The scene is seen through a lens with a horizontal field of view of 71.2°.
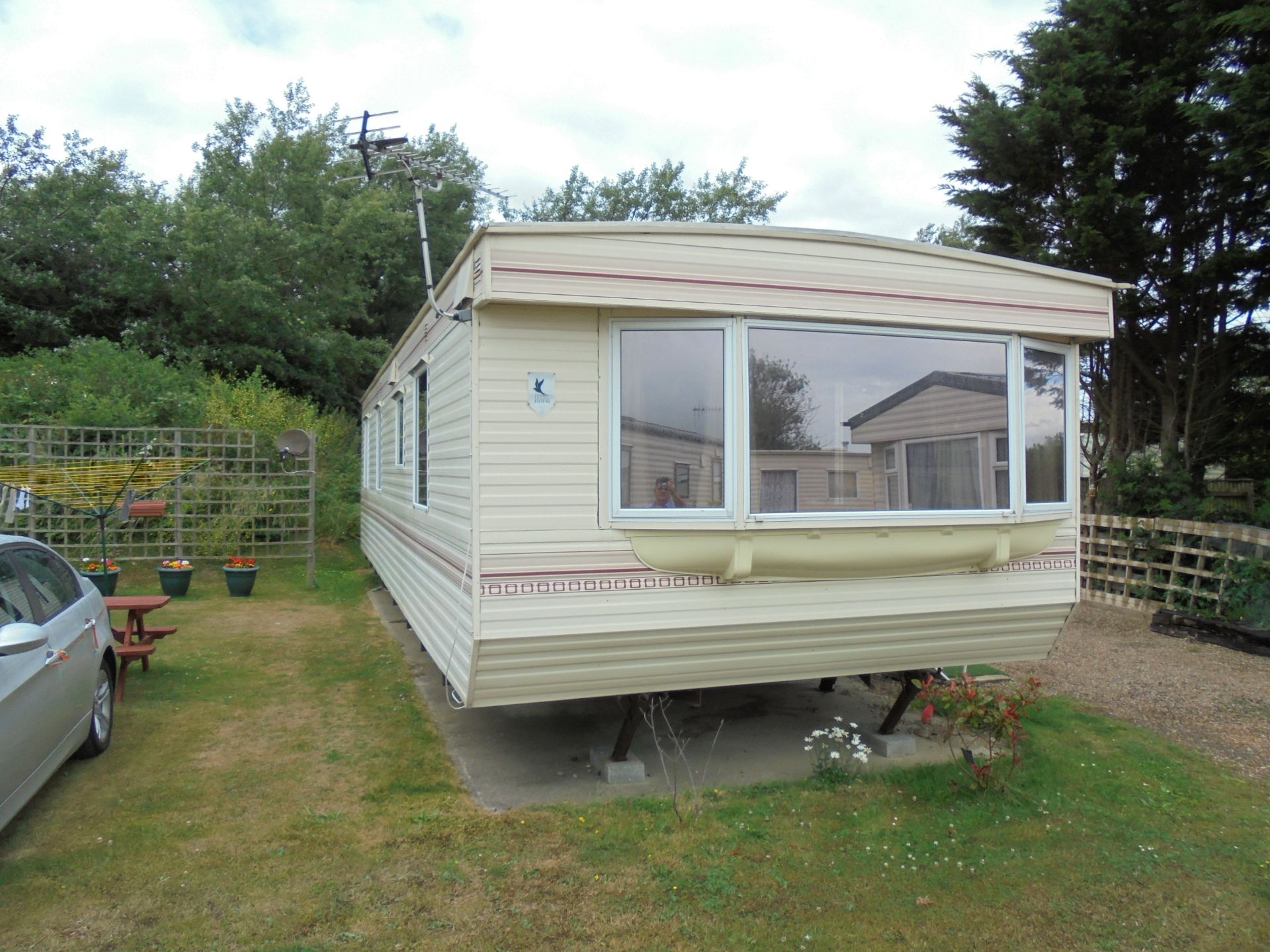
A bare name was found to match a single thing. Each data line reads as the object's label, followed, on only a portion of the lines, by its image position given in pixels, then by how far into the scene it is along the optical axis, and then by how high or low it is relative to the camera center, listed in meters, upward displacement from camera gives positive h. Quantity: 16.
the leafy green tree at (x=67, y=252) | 18.22 +5.09
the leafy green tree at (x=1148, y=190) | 10.20 +3.68
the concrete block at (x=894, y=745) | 5.34 -1.56
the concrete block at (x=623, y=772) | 4.71 -1.51
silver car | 3.56 -0.83
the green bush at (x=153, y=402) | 13.45 +1.44
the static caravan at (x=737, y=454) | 4.07 +0.17
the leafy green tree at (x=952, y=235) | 13.51 +8.33
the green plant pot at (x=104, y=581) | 9.48 -0.97
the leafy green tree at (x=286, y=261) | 18.89 +5.31
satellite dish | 12.08 +0.65
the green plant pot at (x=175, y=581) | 10.58 -1.09
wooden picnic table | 6.13 -1.09
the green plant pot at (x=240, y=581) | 10.68 -1.10
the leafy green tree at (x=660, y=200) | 27.69 +9.27
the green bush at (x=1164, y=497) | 10.63 -0.14
